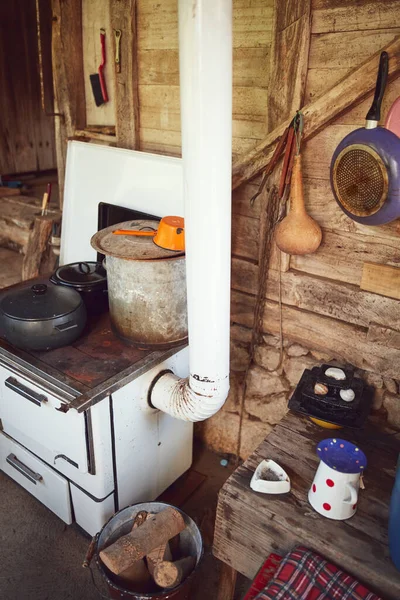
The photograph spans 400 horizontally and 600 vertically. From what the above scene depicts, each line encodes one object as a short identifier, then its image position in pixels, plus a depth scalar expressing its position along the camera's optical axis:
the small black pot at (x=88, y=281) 2.43
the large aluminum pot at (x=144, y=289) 2.06
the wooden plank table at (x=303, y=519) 1.52
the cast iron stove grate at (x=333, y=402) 1.96
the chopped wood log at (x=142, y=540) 1.84
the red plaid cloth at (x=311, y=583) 1.42
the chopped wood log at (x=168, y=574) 1.88
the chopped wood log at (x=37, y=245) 3.32
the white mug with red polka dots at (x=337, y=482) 1.59
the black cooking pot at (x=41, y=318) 2.10
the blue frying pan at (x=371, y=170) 1.60
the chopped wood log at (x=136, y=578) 1.92
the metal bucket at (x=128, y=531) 1.83
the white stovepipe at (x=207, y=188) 1.54
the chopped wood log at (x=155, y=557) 1.92
